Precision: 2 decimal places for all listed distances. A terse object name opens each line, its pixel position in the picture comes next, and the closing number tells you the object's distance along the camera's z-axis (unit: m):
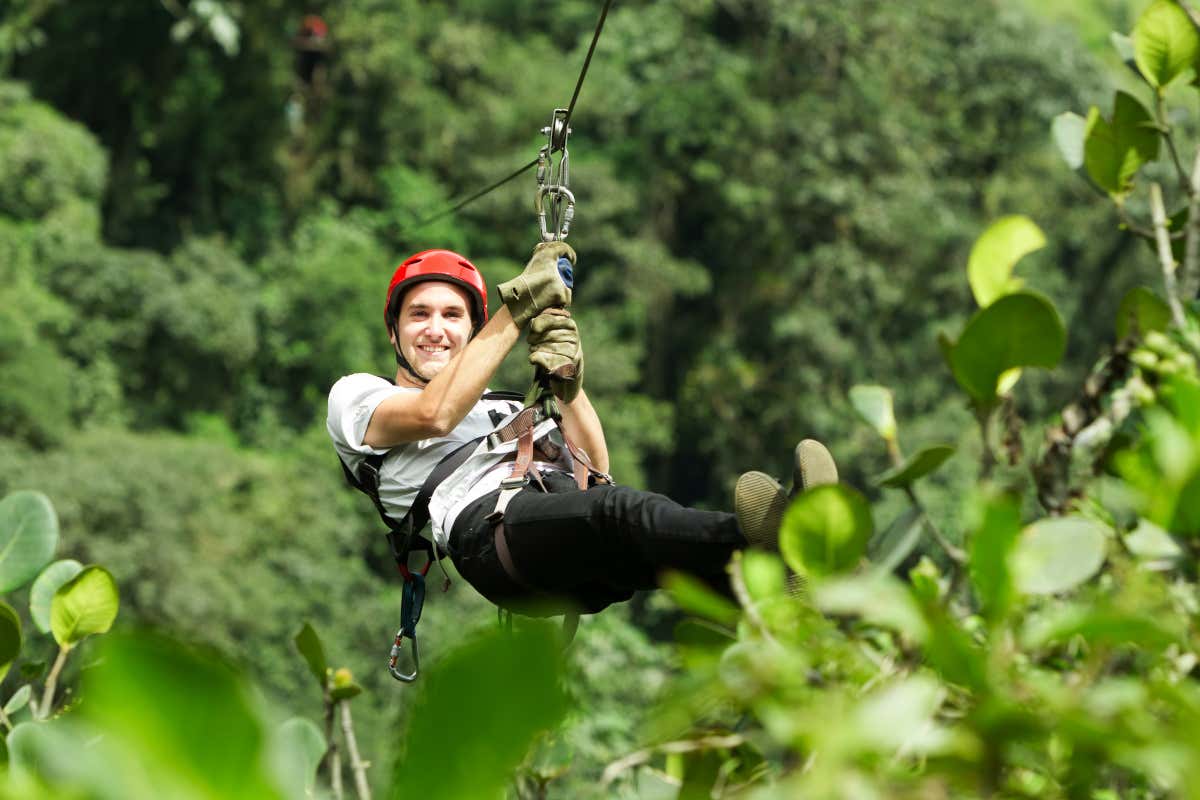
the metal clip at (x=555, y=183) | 9.44
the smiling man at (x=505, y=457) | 9.15
